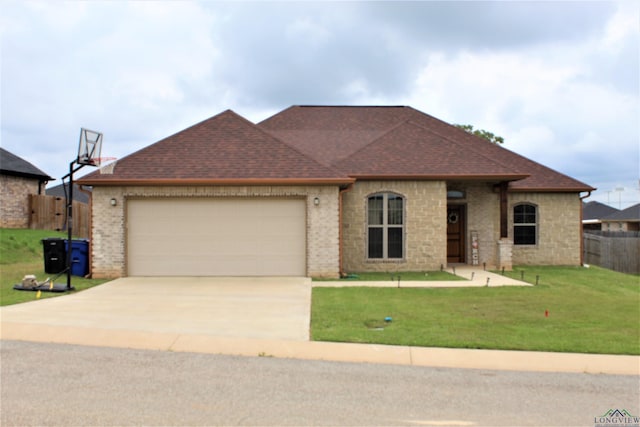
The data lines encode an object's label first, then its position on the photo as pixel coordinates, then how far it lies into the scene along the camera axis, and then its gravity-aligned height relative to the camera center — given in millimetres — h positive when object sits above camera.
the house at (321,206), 14273 +492
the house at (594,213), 46600 +804
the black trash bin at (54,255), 14492 -981
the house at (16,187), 27312 +1995
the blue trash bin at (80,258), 14359 -1052
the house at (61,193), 43344 +2693
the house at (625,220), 38531 +85
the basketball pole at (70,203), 11605 +440
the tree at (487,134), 34844 +6065
